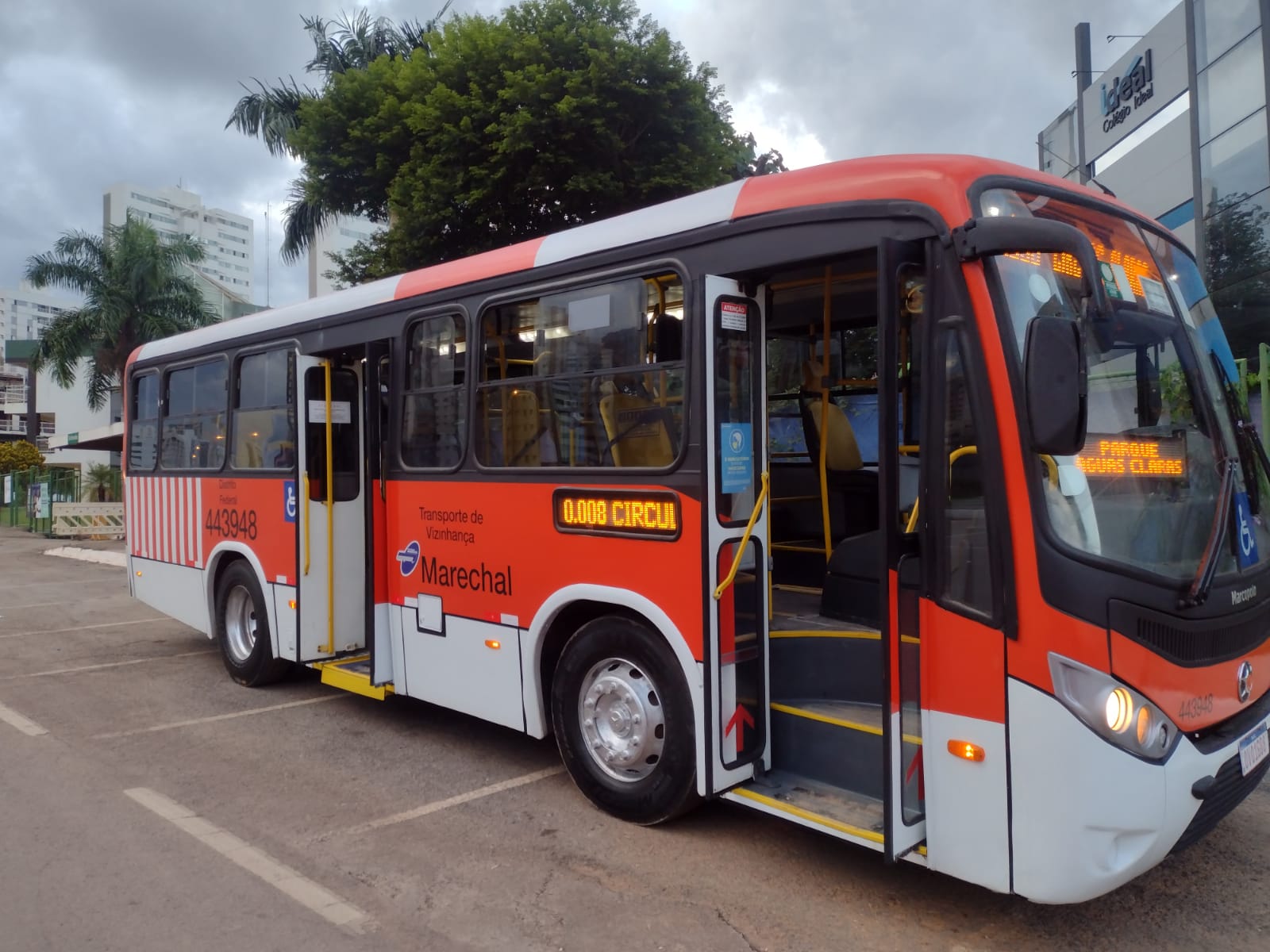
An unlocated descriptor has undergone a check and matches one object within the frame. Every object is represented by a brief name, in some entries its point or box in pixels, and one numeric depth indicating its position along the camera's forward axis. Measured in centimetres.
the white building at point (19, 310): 12175
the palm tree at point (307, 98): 1877
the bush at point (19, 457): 4212
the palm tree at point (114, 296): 2734
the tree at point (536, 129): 1445
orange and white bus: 328
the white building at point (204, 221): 11619
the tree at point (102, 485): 3291
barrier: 2770
